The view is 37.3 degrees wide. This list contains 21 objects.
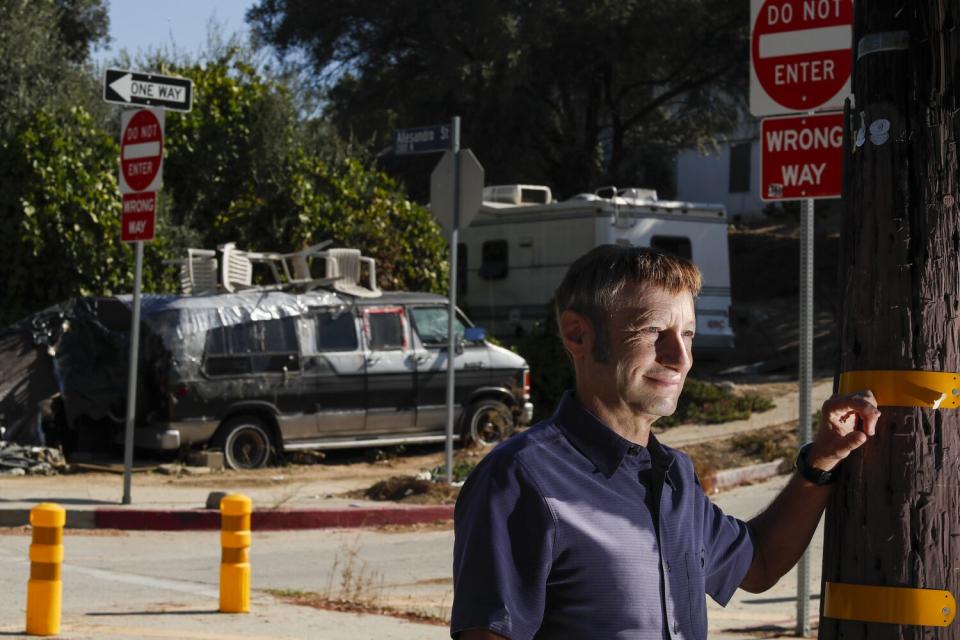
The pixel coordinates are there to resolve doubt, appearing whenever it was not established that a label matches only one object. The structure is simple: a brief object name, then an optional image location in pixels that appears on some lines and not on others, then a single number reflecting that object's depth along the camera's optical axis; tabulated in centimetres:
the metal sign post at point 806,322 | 763
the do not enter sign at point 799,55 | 702
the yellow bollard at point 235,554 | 804
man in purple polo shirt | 264
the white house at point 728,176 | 4569
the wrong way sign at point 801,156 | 735
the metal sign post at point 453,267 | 1324
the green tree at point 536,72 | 3247
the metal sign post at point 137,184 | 1239
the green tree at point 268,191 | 2116
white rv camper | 2314
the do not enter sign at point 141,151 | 1242
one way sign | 1220
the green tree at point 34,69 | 1959
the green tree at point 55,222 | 1805
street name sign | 1320
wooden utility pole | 321
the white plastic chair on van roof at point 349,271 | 1709
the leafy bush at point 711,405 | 1884
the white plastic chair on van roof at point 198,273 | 1661
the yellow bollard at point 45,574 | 742
